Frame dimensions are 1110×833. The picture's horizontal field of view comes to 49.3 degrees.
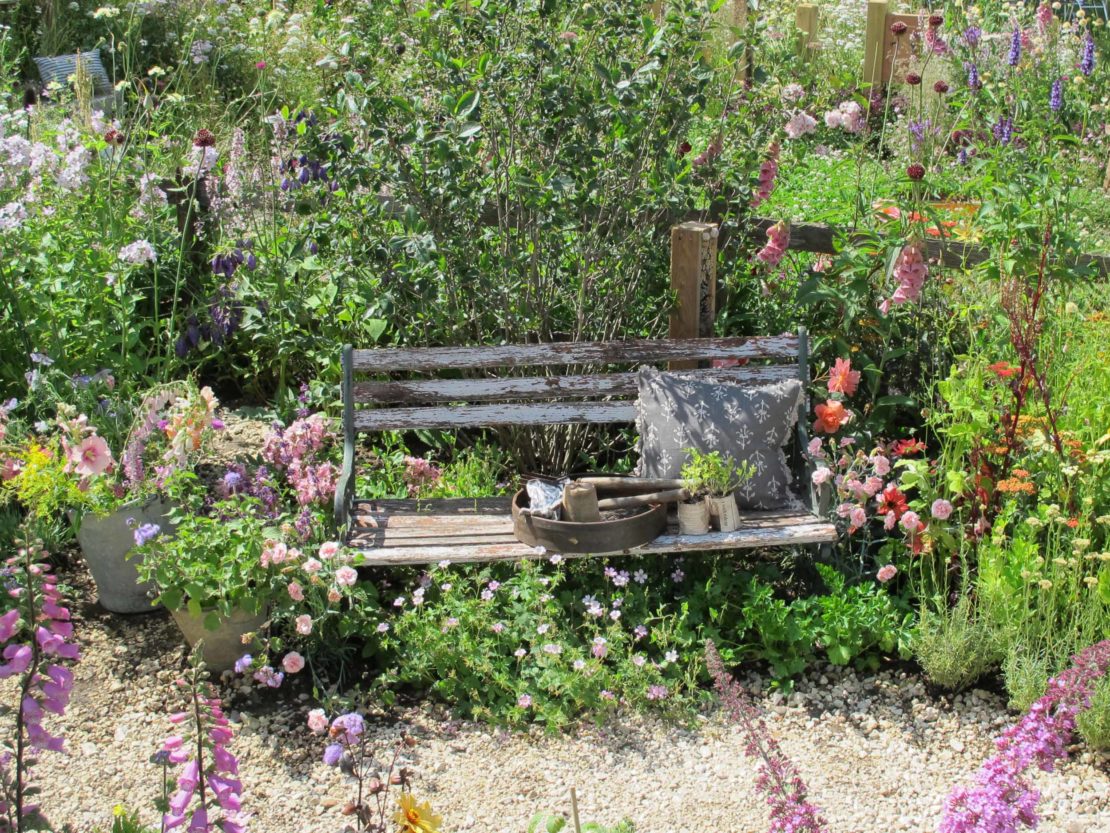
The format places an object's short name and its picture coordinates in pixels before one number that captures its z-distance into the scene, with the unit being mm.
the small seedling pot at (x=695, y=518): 3865
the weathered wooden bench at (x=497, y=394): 4035
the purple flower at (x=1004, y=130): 5465
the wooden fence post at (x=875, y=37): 9008
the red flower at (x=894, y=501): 3877
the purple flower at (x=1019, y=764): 1879
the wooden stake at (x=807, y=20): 10062
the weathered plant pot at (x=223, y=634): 3662
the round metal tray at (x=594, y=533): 3727
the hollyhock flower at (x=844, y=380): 4121
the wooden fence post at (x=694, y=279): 4344
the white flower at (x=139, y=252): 4262
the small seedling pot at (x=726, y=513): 3875
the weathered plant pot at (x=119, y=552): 3949
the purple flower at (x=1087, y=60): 6660
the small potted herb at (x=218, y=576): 3598
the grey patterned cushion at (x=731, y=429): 4035
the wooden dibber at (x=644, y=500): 3850
